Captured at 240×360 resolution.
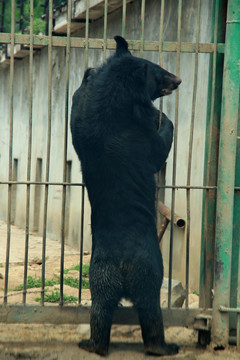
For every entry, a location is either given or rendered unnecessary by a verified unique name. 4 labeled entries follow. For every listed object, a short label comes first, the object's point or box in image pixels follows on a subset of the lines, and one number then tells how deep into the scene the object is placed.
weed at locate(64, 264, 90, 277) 15.21
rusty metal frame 8.15
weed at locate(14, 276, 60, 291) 13.58
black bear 7.57
